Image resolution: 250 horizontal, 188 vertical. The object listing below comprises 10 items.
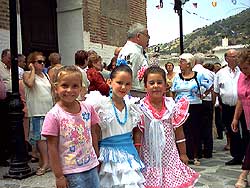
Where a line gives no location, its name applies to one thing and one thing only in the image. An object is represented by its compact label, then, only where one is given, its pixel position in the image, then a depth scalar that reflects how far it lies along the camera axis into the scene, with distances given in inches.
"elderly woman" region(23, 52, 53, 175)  232.5
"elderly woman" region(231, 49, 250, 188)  200.8
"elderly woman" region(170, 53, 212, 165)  259.4
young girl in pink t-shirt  118.5
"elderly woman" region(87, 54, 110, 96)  240.5
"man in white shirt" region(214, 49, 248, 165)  257.4
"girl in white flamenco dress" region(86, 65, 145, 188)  133.3
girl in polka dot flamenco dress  146.3
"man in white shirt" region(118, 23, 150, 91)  207.9
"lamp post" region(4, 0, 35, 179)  222.2
